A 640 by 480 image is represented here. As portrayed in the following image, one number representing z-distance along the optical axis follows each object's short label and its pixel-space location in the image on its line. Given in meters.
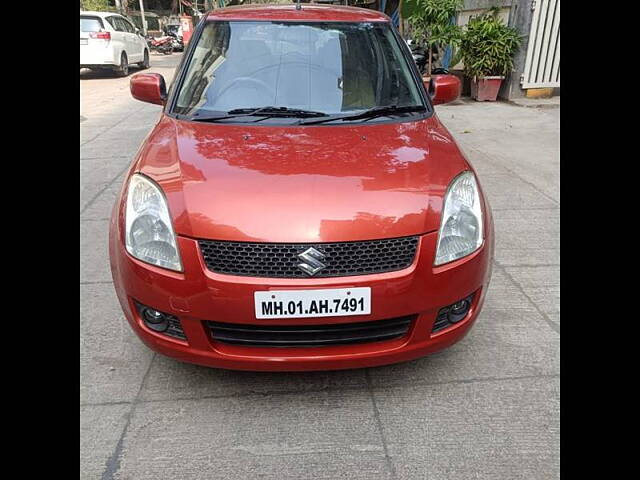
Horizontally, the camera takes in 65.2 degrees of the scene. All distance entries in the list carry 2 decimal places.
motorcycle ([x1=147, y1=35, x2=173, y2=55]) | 23.83
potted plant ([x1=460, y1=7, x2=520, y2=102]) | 8.65
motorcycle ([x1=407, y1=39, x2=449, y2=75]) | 10.48
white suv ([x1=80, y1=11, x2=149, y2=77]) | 13.26
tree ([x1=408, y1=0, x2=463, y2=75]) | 9.41
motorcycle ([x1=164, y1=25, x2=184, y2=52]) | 25.31
